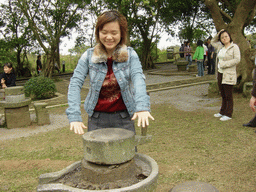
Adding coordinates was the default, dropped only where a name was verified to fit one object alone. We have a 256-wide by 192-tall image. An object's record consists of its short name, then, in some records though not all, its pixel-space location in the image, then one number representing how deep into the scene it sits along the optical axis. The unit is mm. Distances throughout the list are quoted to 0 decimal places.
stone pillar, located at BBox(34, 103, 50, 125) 7191
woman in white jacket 5822
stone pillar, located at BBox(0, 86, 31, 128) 6887
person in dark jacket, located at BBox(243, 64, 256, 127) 4066
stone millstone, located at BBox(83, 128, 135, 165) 1689
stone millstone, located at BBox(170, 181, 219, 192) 2834
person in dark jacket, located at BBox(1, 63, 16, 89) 8391
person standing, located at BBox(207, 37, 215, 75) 13859
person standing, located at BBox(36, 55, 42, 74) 19603
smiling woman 2002
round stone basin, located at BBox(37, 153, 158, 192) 1633
